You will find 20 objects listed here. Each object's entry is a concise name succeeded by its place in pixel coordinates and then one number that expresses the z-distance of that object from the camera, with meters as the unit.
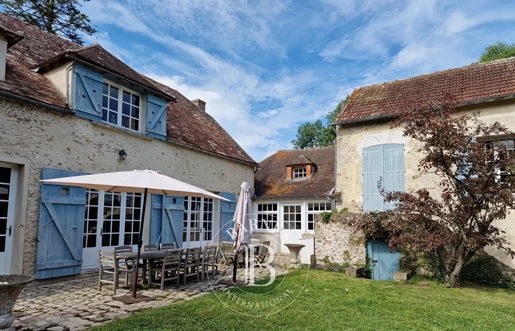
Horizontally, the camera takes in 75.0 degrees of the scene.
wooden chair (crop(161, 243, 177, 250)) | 8.37
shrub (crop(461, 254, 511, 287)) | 8.48
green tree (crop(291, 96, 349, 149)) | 34.22
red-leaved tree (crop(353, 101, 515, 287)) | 7.38
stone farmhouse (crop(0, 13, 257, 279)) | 7.00
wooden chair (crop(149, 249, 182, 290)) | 6.54
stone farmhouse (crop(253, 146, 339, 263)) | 14.21
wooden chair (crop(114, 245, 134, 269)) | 6.96
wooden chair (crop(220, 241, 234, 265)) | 9.79
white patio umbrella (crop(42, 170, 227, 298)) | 5.53
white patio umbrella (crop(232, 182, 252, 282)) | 7.27
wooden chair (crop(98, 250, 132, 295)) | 6.26
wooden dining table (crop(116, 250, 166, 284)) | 6.32
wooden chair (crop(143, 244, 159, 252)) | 7.87
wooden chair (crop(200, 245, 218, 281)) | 7.64
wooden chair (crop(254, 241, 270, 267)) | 10.70
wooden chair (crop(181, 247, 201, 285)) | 7.18
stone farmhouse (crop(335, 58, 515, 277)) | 9.34
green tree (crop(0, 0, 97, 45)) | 15.07
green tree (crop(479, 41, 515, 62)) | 22.72
